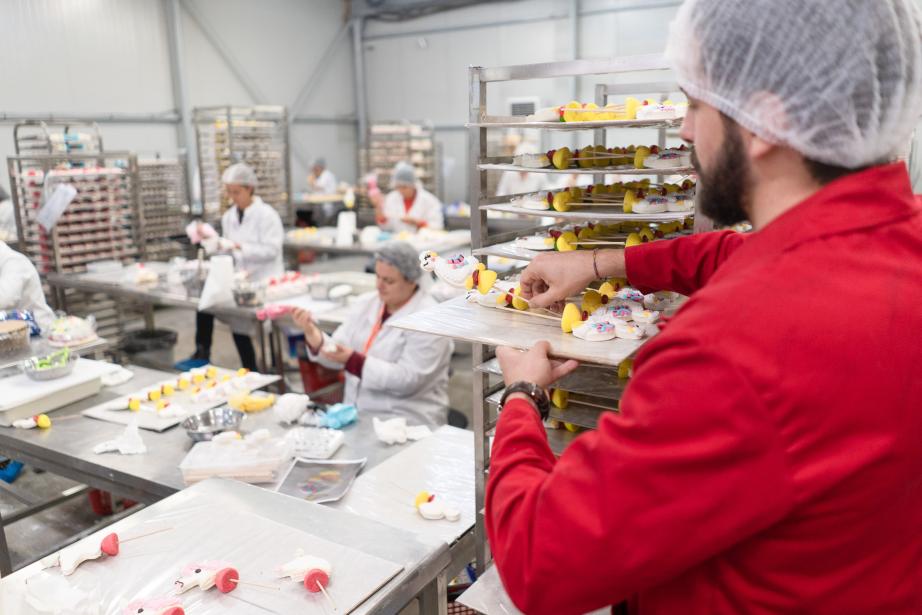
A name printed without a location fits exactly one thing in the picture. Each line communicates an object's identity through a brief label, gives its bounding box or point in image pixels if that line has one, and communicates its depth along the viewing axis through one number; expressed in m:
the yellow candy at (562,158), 1.90
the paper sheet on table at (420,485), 2.16
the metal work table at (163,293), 4.60
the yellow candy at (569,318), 1.55
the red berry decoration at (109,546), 1.57
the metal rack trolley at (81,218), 5.20
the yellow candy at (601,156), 1.96
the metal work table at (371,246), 6.71
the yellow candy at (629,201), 1.84
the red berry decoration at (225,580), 1.44
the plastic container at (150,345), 6.00
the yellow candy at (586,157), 1.94
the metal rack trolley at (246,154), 8.18
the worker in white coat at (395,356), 3.34
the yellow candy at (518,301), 1.68
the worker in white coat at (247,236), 5.78
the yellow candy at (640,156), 1.81
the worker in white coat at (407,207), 7.57
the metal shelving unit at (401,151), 10.35
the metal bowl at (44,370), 3.06
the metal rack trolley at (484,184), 1.73
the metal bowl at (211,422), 2.65
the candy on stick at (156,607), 1.37
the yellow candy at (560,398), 1.90
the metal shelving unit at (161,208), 7.21
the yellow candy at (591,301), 1.65
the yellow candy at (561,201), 1.94
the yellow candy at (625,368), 1.72
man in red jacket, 0.82
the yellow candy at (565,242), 1.91
